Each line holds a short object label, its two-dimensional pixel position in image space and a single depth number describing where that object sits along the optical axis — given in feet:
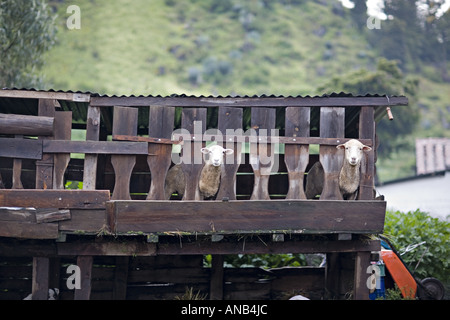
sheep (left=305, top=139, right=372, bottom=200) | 35.40
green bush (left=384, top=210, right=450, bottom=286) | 52.49
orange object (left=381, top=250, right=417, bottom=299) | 44.55
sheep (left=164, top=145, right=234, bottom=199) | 35.42
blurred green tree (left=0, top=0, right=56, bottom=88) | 75.61
